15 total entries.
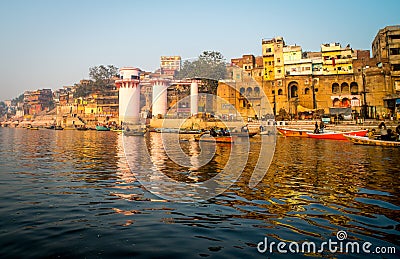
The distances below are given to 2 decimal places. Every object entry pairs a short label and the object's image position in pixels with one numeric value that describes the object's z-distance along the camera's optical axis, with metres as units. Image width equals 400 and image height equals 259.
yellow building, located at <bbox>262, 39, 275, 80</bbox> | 58.38
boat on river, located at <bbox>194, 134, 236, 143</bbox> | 25.94
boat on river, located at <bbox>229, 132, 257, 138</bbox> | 28.87
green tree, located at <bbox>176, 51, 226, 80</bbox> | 70.00
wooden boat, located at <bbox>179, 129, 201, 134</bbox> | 50.33
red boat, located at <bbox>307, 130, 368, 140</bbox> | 31.28
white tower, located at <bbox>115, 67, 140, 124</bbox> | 71.50
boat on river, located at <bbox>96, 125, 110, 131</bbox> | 67.24
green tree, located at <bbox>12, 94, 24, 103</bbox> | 163.38
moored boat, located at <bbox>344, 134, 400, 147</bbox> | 22.10
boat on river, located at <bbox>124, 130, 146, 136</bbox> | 44.96
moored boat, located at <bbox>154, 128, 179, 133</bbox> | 54.76
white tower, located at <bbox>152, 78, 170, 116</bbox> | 70.94
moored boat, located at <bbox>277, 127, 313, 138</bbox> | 37.72
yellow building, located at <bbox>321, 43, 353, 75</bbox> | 53.16
